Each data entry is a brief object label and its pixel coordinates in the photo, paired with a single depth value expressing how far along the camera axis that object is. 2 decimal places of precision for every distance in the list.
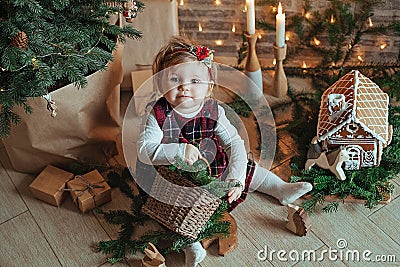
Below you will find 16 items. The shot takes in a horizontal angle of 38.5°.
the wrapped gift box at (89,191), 1.70
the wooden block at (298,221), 1.59
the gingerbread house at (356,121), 1.61
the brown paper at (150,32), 1.91
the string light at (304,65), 2.16
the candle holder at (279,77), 1.95
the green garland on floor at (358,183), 1.67
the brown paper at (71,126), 1.64
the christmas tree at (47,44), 1.37
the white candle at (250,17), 1.86
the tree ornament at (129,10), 1.58
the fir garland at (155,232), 1.47
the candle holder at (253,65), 1.95
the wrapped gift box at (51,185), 1.72
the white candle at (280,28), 1.88
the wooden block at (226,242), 1.59
